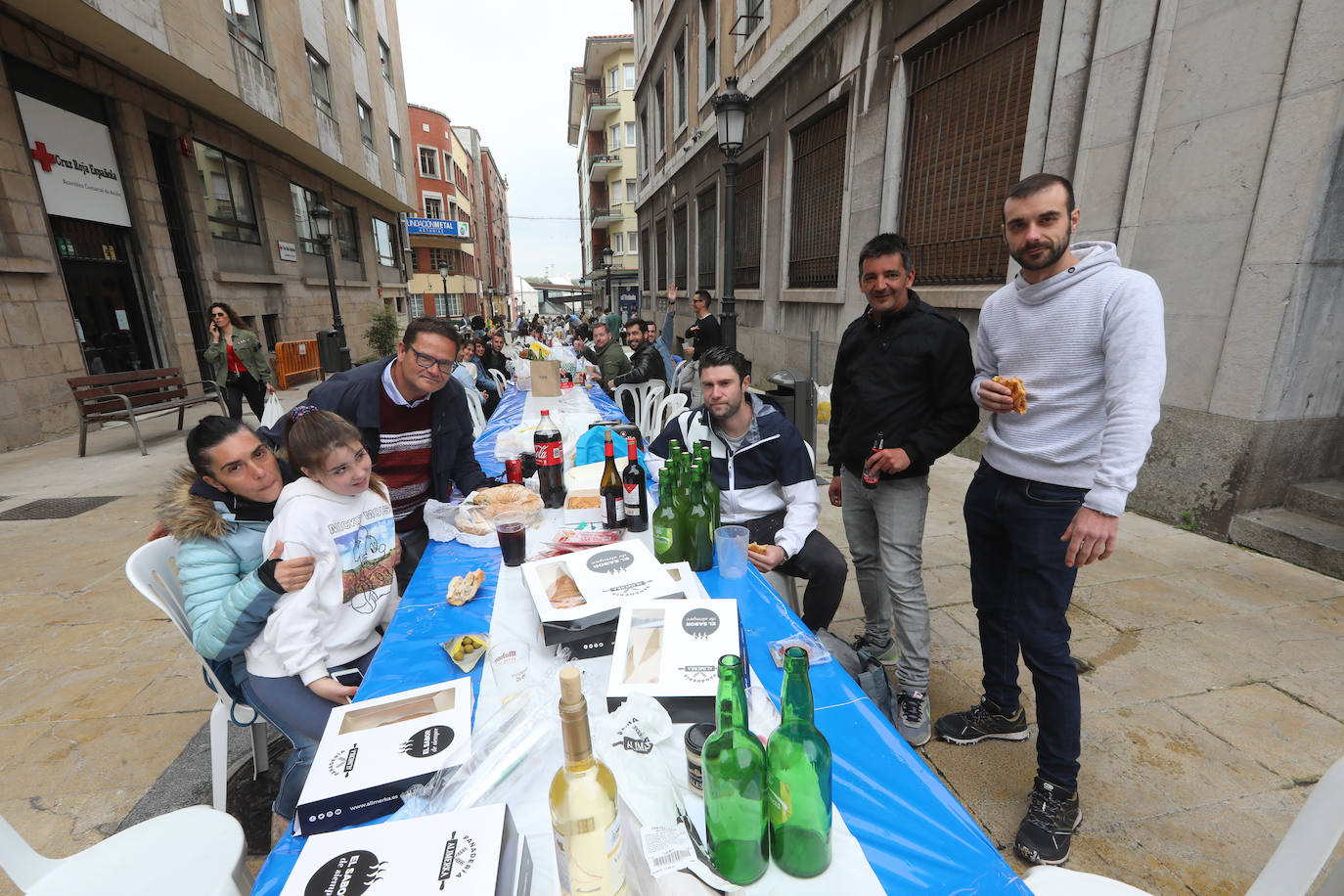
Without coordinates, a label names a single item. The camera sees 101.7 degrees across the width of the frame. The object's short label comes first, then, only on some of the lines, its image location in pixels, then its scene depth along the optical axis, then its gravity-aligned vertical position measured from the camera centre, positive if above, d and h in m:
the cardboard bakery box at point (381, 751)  1.07 -0.91
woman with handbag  7.30 -0.57
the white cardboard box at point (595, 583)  1.60 -0.84
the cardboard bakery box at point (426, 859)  0.85 -0.86
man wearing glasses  2.75 -0.55
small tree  17.16 -0.57
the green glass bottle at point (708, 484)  2.16 -0.67
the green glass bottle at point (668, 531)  1.99 -0.78
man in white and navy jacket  2.62 -0.77
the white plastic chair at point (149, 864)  1.34 -1.36
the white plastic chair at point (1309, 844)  1.07 -1.05
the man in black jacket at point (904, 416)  2.47 -0.48
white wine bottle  0.82 -0.76
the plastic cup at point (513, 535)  2.10 -0.83
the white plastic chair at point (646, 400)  6.25 -1.04
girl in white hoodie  1.85 -0.97
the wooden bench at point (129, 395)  6.97 -1.04
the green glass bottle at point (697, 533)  1.98 -0.79
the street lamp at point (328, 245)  11.45 +1.46
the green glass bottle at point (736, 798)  0.89 -0.79
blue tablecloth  0.98 -0.96
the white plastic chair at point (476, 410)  5.93 -1.02
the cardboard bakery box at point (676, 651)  1.27 -0.84
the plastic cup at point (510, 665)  1.45 -0.94
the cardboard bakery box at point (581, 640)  1.55 -0.91
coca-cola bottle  2.72 -0.75
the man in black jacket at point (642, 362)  6.65 -0.59
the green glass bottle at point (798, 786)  0.93 -0.79
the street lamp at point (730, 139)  5.98 +1.88
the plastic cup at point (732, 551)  1.95 -0.83
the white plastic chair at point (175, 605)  1.94 -1.04
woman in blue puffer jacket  1.78 -0.77
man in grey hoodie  1.76 -0.41
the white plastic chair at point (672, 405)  5.44 -0.92
